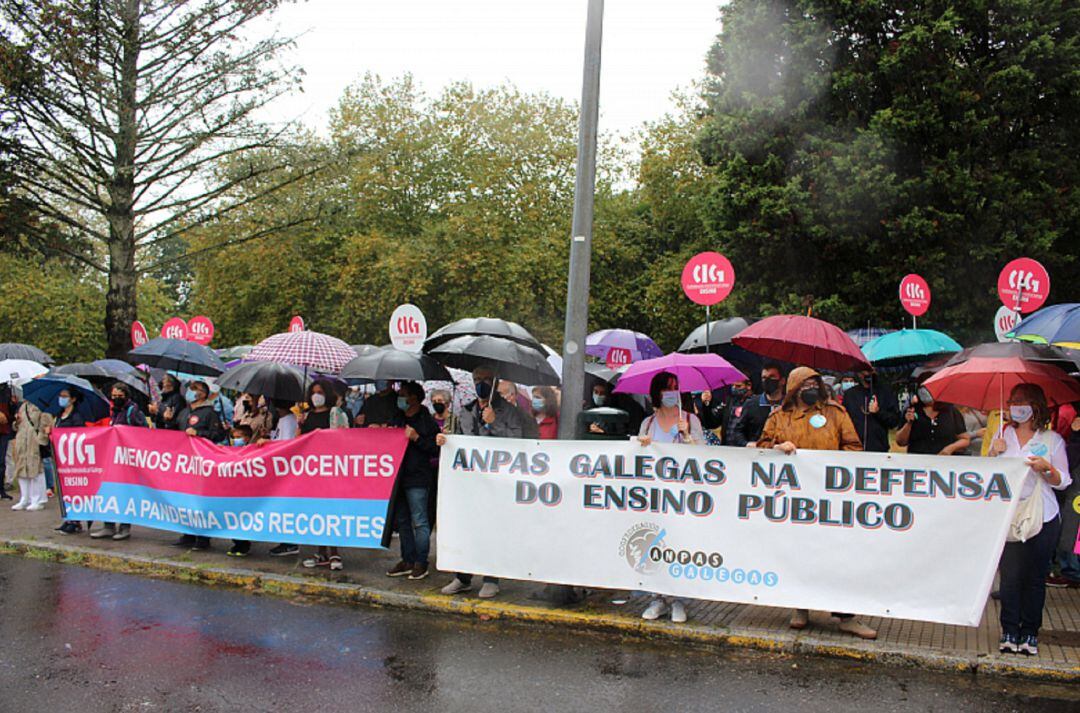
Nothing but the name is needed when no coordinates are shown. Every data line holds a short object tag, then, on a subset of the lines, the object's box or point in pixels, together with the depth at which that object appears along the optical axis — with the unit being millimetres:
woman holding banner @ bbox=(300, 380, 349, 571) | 9180
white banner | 6516
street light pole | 8133
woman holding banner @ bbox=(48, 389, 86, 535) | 11930
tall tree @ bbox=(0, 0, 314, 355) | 16438
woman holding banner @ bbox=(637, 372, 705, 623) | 7523
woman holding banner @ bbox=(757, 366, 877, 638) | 6945
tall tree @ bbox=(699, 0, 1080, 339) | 18859
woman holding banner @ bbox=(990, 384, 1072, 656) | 6285
